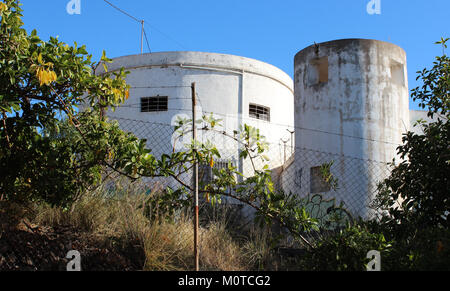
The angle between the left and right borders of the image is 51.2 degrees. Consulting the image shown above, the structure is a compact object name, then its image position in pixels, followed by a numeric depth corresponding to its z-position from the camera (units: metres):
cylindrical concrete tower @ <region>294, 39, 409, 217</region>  13.90
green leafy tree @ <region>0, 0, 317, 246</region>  5.35
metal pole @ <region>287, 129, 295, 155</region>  17.78
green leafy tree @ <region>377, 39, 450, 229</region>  6.63
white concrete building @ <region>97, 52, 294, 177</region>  16.28
